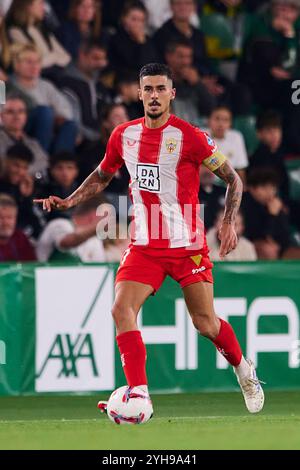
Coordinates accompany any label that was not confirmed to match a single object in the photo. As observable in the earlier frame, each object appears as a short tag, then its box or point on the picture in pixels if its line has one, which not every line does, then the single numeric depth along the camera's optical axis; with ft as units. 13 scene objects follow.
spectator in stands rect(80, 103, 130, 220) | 39.50
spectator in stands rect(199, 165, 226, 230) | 39.86
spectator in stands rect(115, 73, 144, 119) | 41.19
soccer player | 24.71
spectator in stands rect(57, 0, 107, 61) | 41.60
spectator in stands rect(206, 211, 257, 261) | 38.39
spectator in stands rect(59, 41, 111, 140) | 40.65
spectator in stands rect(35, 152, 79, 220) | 38.52
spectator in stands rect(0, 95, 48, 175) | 38.60
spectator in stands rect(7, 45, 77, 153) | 39.52
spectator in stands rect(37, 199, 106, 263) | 37.22
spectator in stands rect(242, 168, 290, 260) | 40.57
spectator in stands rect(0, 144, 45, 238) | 37.76
